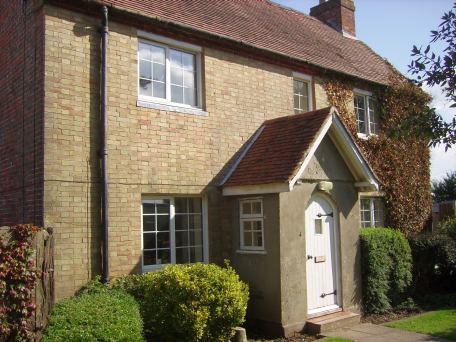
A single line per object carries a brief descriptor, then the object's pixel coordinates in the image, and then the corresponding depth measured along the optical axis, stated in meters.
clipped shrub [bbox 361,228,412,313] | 11.82
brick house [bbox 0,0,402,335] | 9.05
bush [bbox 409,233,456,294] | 13.65
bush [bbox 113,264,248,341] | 8.10
